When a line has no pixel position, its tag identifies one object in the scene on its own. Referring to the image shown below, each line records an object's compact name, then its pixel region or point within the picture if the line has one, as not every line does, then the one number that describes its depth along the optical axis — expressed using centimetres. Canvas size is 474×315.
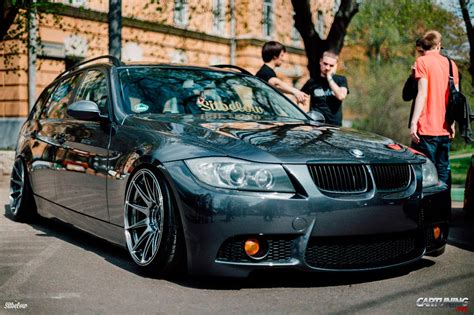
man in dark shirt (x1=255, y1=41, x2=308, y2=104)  863
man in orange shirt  722
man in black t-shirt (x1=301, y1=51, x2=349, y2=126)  825
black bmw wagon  452
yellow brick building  2308
